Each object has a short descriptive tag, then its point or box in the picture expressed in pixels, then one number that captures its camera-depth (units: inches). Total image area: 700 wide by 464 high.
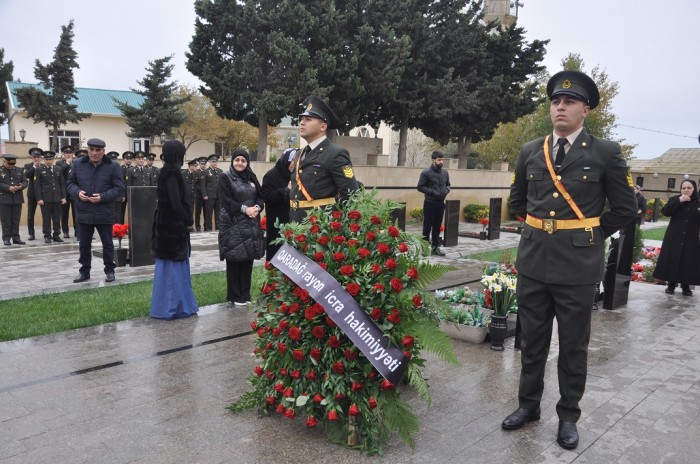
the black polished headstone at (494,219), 659.4
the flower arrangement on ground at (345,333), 135.5
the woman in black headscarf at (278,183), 299.3
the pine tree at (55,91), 1154.0
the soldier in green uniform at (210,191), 647.1
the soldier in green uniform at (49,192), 528.4
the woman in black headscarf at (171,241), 257.6
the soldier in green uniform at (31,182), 534.0
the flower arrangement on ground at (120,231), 386.6
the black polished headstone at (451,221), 563.9
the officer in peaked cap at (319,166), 191.3
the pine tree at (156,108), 1191.6
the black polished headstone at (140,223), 353.1
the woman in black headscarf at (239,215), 278.4
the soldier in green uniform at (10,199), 508.7
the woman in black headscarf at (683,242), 343.0
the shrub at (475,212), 905.5
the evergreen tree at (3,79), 1777.8
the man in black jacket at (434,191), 490.0
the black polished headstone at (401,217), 495.4
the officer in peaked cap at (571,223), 146.0
